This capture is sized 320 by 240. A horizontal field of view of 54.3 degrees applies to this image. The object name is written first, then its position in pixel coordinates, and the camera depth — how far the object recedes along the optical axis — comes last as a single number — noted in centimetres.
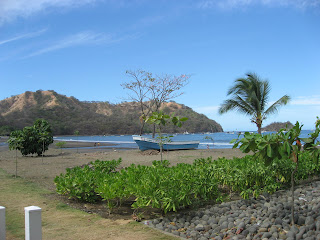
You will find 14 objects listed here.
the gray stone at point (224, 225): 458
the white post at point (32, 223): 267
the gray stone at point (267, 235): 412
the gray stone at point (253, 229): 428
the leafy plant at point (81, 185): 608
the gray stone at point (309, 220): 443
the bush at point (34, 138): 1805
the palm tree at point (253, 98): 1864
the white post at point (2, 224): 320
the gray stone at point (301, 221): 455
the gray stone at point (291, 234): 403
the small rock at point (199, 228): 458
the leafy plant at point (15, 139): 1648
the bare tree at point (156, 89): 2677
